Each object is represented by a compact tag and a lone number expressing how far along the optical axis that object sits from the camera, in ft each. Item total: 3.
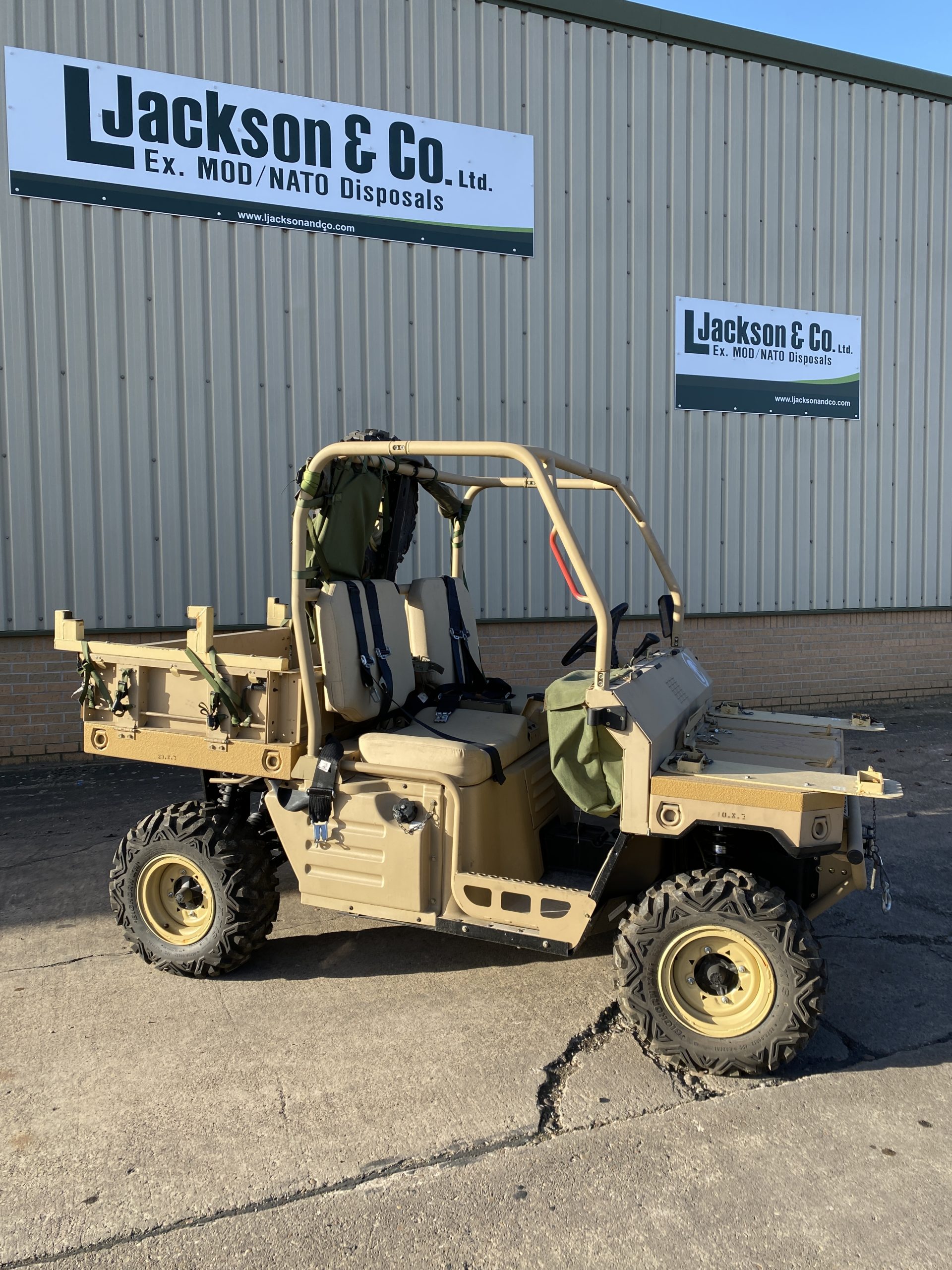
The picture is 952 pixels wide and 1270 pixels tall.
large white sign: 24.75
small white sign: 32.37
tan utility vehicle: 11.19
